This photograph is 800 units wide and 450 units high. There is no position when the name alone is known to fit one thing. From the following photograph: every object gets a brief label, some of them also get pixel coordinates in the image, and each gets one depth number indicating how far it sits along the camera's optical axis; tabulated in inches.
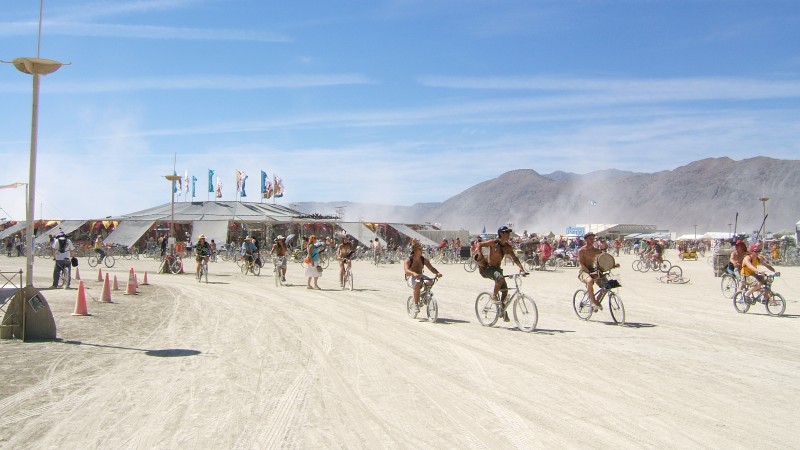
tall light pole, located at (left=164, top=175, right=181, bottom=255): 996.6
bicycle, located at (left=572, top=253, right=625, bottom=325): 456.4
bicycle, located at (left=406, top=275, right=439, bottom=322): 470.0
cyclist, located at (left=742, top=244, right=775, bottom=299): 530.0
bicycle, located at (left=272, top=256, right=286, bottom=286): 809.5
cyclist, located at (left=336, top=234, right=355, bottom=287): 740.0
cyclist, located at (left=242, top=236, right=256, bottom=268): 1002.1
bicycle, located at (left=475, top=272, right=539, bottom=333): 425.7
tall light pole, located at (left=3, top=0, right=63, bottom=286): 359.7
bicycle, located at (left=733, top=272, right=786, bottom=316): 530.3
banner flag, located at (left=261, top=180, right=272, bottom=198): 2180.1
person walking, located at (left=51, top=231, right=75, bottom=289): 690.2
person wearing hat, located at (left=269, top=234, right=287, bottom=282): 817.5
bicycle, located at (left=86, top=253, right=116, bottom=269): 1241.3
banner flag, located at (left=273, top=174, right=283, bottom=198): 2197.3
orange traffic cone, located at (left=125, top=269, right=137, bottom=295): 679.1
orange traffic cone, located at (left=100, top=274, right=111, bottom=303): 599.8
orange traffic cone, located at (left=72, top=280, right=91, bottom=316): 497.0
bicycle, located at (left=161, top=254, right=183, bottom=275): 1031.6
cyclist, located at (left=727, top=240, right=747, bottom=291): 568.4
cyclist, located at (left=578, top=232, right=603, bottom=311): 467.2
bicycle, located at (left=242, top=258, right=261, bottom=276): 997.2
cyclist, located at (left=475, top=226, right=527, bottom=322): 432.5
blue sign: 3398.1
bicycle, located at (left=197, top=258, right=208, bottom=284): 864.3
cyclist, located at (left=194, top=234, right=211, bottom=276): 866.1
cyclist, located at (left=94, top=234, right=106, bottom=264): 1180.9
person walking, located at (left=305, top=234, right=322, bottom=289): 761.0
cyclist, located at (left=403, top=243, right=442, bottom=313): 480.1
